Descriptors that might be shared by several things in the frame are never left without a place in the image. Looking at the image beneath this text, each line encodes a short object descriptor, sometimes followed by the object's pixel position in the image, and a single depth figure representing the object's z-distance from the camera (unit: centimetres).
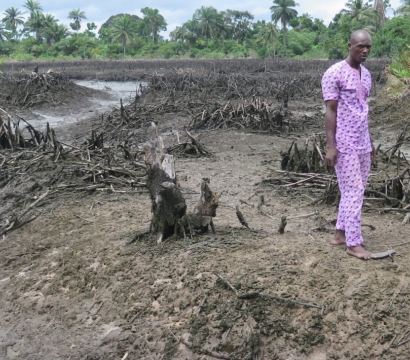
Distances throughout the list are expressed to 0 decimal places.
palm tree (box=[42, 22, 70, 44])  6027
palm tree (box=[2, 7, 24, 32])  7438
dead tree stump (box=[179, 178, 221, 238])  427
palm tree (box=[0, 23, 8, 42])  6810
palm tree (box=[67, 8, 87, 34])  7438
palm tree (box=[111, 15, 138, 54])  5860
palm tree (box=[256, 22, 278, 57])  5017
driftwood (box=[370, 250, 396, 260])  352
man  346
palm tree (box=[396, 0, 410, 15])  2773
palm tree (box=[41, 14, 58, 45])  6015
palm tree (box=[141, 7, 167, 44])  6912
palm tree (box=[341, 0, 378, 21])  4283
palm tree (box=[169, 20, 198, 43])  5966
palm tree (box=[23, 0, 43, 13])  7612
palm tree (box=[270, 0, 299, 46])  5875
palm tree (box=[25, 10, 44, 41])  6347
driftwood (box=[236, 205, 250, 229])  426
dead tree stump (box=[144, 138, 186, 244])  429
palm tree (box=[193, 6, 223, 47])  5991
